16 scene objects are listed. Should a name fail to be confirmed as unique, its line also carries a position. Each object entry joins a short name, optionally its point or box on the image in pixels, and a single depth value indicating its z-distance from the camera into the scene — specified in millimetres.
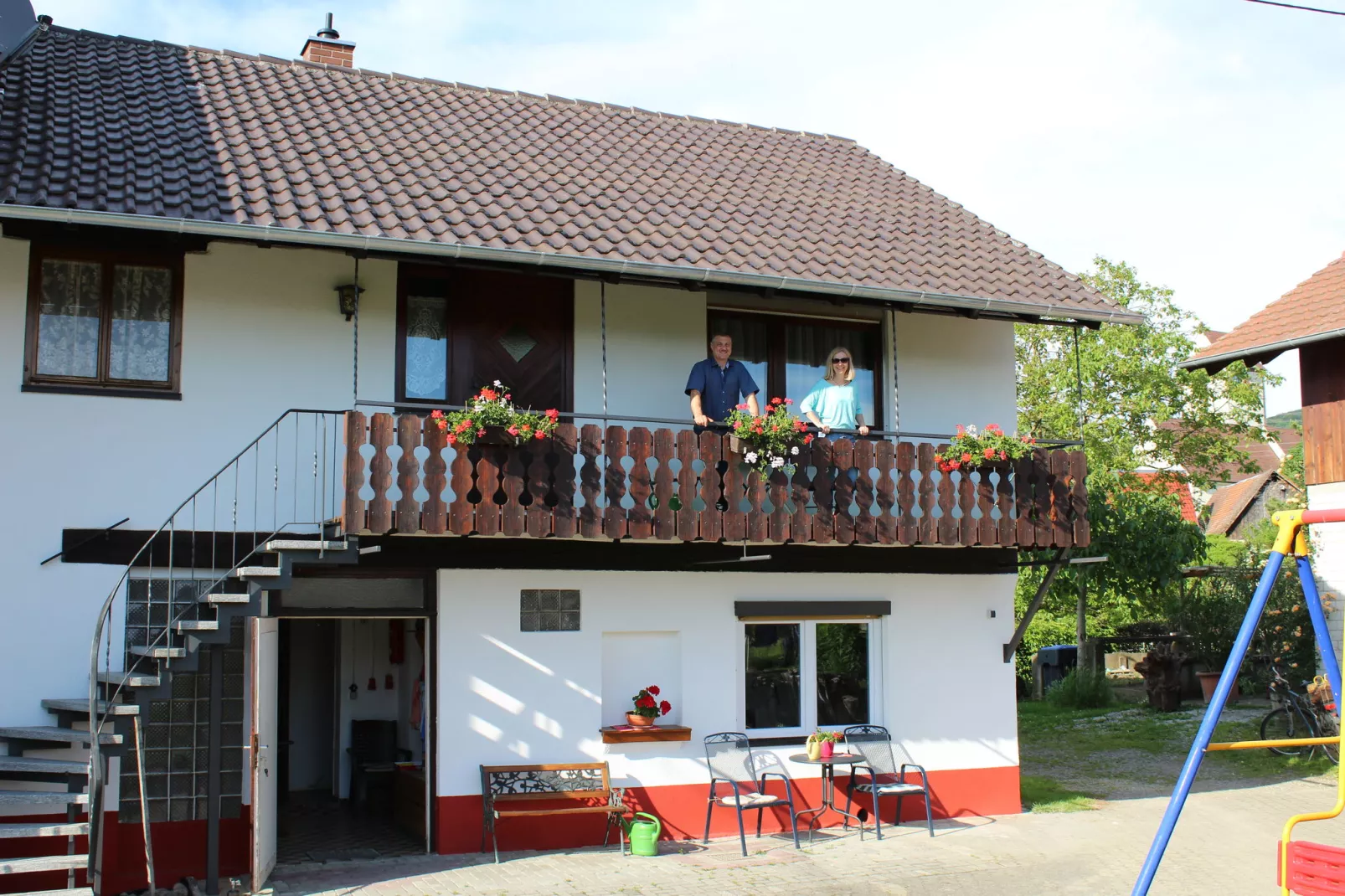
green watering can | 11016
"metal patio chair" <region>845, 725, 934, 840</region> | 12289
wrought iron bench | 10961
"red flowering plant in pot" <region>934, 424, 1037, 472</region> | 11883
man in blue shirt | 11812
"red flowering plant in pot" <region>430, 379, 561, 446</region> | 10234
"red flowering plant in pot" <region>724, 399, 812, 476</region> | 11188
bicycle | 15672
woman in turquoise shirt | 12547
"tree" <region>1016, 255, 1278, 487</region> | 26234
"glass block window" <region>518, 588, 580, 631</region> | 11555
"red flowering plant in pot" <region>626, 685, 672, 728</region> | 11695
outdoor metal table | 12164
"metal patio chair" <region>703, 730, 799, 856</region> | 11711
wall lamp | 11375
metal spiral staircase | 9102
